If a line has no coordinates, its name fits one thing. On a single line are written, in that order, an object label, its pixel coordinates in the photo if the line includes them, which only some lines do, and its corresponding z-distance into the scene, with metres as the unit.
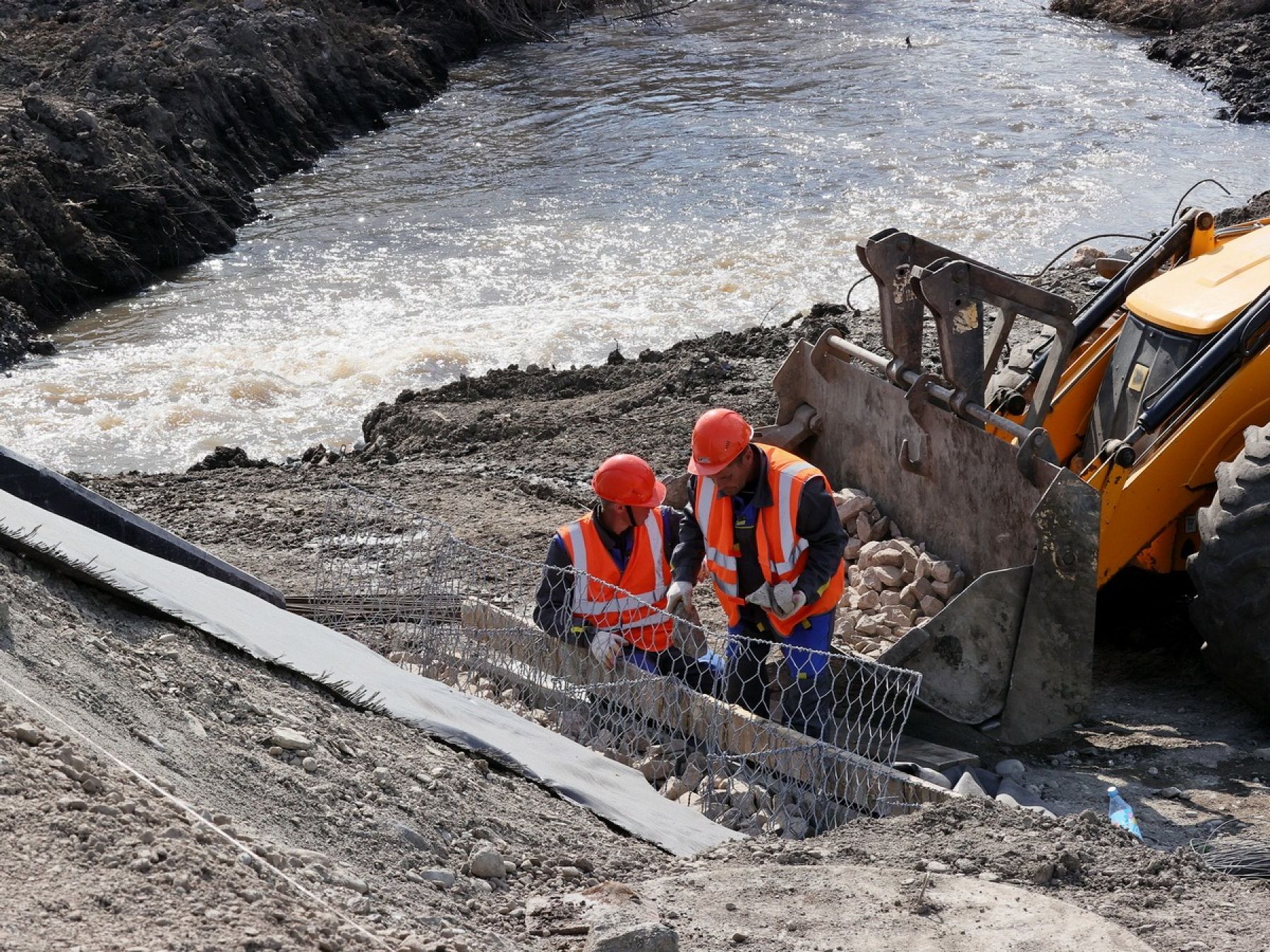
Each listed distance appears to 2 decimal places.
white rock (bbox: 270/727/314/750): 8.41
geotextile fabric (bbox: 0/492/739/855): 9.34
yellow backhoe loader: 10.80
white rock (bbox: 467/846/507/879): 8.01
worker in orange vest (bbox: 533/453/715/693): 11.52
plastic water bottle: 9.95
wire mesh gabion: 10.44
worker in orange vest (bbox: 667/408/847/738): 10.87
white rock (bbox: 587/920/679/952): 6.83
